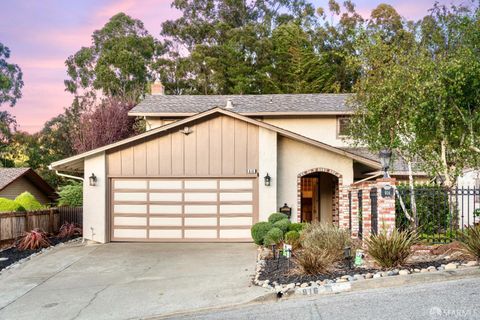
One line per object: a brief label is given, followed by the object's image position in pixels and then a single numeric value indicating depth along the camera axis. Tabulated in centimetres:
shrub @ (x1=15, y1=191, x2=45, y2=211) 1908
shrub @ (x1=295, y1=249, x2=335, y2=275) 901
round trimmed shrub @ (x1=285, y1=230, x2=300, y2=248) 1237
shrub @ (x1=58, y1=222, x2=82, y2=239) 1819
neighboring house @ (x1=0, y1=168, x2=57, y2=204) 2475
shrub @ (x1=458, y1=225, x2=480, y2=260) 875
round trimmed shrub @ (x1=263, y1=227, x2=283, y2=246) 1297
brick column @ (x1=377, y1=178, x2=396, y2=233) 1024
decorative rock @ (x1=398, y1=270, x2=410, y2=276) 828
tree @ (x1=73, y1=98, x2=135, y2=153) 3077
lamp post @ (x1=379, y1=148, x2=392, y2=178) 1147
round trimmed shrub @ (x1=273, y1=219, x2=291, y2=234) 1365
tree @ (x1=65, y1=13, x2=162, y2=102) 4122
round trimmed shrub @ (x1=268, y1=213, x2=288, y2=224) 1454
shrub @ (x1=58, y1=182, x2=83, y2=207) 2159
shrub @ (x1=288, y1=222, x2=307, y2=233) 1362
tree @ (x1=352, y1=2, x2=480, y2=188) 1232
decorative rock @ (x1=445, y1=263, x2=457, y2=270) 847
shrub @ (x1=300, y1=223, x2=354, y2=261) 994
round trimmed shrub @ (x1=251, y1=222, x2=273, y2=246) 1372
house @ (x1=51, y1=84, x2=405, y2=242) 1586
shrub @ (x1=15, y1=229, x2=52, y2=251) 1526
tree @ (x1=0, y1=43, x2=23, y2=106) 4581
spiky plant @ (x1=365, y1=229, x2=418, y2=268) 876
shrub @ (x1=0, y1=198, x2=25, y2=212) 1725
